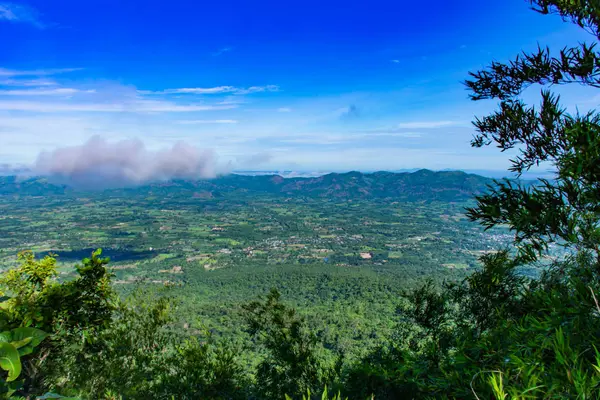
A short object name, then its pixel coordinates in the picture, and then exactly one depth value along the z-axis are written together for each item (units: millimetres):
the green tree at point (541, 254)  2219
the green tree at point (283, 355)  8633
